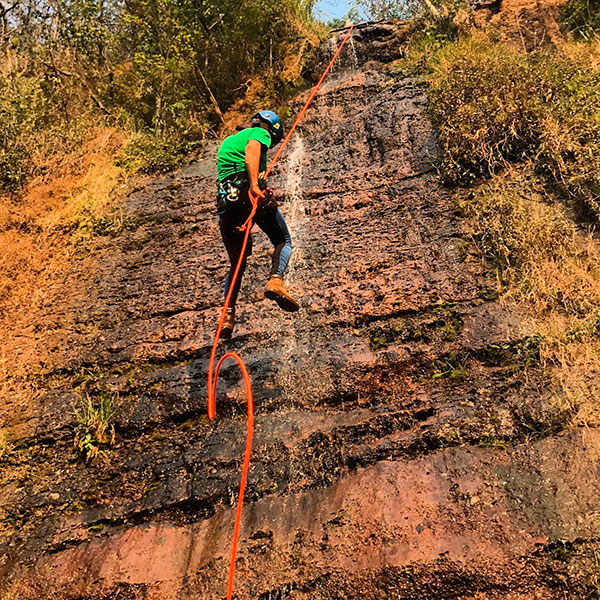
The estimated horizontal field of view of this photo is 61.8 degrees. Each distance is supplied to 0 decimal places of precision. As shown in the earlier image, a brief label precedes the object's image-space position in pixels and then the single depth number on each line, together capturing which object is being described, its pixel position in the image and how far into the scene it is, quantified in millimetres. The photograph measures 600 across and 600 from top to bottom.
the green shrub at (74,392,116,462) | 4414
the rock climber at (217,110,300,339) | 4117
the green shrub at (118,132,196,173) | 7676
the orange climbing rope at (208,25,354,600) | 3680
